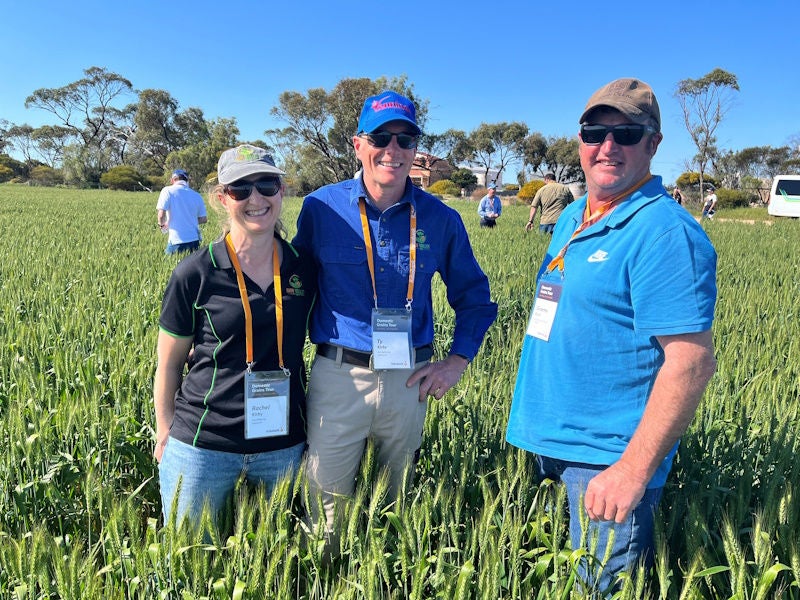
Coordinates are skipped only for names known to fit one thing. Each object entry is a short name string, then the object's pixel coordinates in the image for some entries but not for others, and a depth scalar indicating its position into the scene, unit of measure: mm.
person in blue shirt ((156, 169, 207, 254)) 7505
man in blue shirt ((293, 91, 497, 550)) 2061
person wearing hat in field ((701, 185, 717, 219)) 18984
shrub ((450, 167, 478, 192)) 60406
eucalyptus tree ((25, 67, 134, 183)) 76188
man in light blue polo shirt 1429
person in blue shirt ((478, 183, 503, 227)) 15234
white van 24656
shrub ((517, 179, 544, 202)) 42125
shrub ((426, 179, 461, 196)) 53500
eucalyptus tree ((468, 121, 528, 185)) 65625
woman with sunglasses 1896
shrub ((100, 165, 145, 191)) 56281
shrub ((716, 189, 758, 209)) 35531
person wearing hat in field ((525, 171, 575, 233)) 11258
